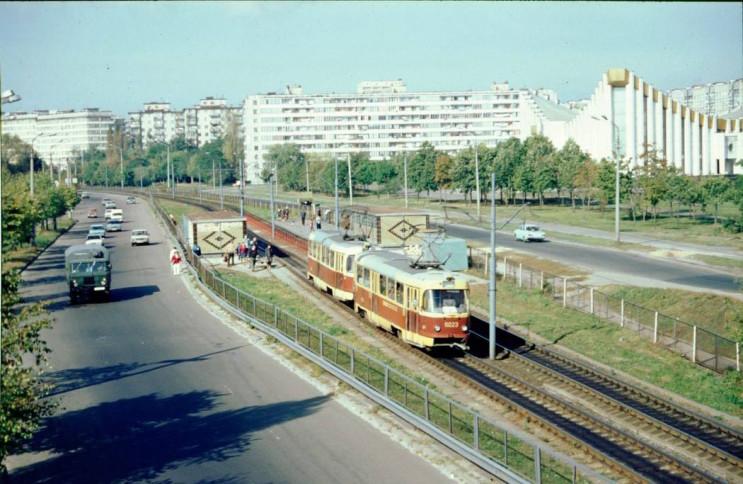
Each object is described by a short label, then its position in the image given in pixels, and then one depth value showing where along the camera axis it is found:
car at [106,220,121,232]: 78.56
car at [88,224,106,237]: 67.10
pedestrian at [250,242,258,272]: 48.44
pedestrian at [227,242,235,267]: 50.20
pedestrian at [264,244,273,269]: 49.44
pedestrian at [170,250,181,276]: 47.22
